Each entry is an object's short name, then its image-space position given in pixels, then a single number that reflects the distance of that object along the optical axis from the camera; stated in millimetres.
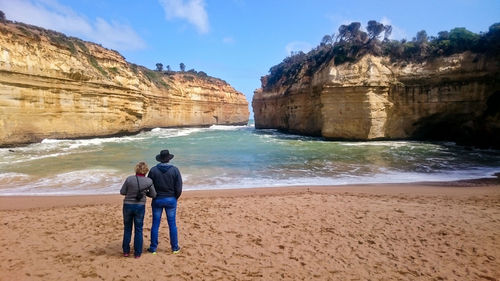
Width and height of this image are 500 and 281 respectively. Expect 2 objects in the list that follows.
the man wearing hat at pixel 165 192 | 4039
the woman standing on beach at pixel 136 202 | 3848
